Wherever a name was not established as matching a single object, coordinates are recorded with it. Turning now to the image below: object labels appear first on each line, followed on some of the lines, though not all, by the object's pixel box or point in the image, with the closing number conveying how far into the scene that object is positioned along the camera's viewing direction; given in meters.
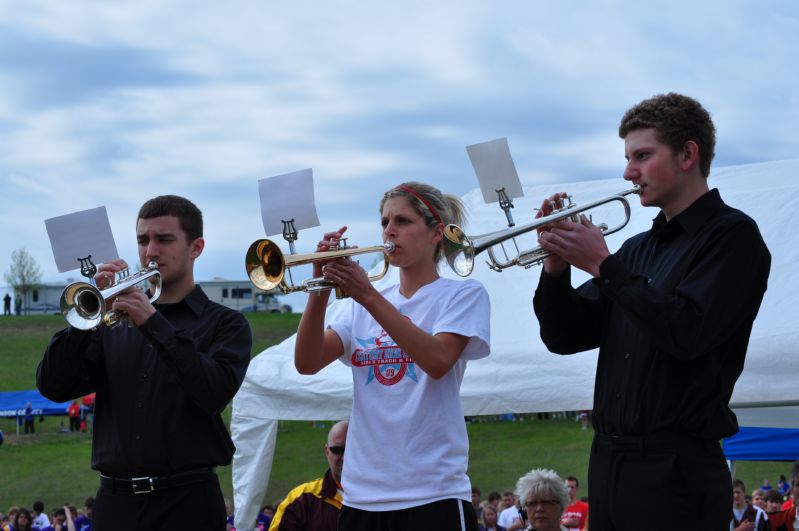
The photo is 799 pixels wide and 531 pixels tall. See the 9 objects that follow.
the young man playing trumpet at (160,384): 4.07
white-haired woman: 6.09
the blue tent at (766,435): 8.31
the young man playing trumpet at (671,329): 3.25
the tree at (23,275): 85.12
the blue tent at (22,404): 38.06
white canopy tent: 7.92
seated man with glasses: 5.70
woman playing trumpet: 3.76
